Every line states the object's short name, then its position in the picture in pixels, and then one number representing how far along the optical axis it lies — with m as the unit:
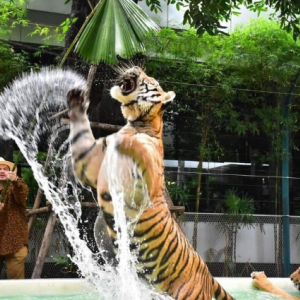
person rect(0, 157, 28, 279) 4.73
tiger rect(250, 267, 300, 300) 3.48
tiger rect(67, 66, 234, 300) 2.37
